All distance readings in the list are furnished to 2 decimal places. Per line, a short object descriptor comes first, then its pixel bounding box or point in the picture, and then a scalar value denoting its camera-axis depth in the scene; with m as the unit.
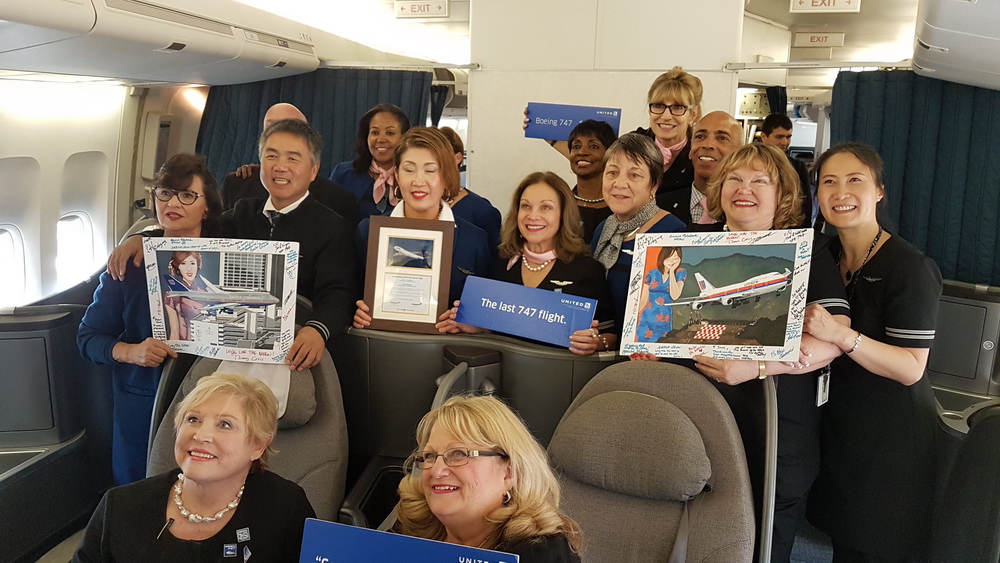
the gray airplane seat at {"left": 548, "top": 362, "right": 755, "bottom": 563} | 2.25
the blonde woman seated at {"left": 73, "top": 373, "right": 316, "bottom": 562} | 2.05
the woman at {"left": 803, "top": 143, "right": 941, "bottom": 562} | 2.57
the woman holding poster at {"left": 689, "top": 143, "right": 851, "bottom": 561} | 2.60
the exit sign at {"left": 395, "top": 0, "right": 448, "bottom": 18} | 6.73
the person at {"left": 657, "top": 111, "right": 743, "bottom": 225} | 3.98
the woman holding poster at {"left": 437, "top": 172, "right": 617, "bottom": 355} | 3.08
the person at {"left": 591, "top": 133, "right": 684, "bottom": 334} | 3.20
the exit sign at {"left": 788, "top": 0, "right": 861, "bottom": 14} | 5.95
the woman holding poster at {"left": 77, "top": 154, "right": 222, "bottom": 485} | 3.21
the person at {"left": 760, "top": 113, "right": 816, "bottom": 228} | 6.15
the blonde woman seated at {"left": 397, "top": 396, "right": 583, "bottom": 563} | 1.87
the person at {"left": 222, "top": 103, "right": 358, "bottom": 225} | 4.09
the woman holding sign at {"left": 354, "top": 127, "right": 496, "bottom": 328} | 3.27
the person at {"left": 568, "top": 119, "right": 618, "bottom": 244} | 4.18
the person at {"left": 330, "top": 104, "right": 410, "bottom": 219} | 4.46
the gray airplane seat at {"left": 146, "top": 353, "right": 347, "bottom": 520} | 2.72
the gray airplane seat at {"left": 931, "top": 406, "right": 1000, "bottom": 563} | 2.52
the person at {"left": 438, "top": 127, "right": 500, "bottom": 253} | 4.08
